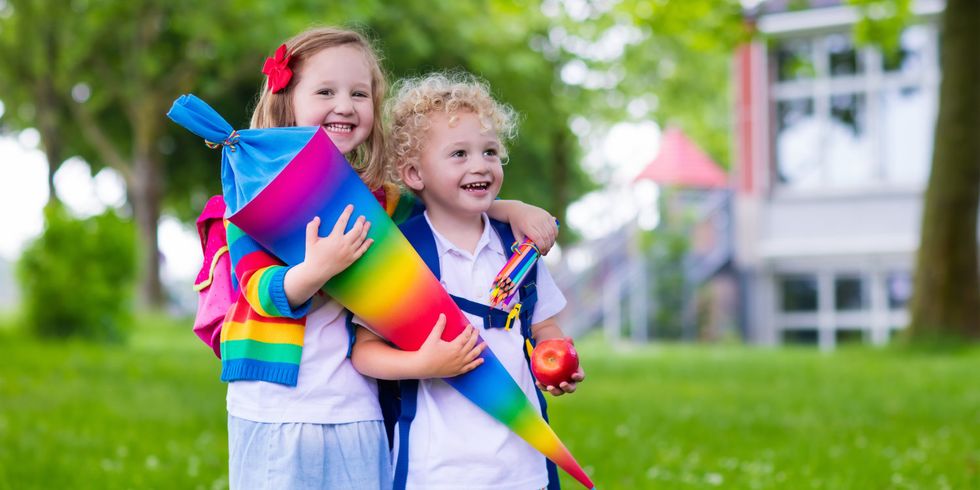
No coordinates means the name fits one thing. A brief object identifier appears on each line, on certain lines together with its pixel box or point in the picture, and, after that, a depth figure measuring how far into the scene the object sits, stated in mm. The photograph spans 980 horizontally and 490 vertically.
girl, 2598
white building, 20031
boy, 2717
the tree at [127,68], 20344
